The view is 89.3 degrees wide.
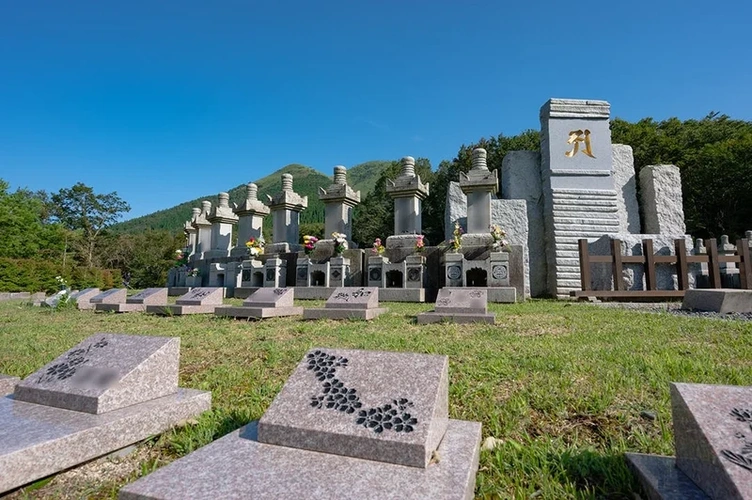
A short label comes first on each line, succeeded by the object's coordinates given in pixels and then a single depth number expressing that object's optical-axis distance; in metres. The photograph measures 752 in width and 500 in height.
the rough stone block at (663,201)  14.27
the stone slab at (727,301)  6.77
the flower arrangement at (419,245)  11.03
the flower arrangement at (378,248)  11.25
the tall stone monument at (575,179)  13.49
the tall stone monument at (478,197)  11.25
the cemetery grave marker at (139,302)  8.73
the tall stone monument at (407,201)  11.90
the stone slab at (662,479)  1.27
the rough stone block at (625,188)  14.50
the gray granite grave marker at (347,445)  1.29
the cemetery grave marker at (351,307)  6.37
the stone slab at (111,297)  9.28
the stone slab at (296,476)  1.26
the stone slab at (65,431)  1.61
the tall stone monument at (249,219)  15.48
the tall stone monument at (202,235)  18.28
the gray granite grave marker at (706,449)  1.15
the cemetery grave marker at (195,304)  7.64
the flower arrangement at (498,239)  10.17
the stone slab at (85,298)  9.95
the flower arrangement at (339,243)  11.66
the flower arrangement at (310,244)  12.30
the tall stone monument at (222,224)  16.97
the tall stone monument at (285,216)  14.02
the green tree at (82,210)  36.78
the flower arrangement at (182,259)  17.97
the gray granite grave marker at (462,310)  5.76
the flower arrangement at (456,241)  10.45
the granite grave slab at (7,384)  2.54
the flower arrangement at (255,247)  13.34
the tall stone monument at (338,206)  12.91
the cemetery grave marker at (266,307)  6.68
